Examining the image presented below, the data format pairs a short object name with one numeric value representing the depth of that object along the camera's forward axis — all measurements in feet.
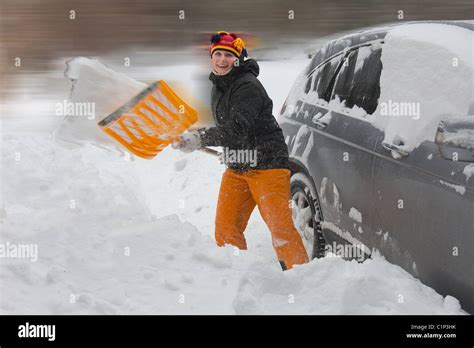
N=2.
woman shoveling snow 27.35
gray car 19.44
